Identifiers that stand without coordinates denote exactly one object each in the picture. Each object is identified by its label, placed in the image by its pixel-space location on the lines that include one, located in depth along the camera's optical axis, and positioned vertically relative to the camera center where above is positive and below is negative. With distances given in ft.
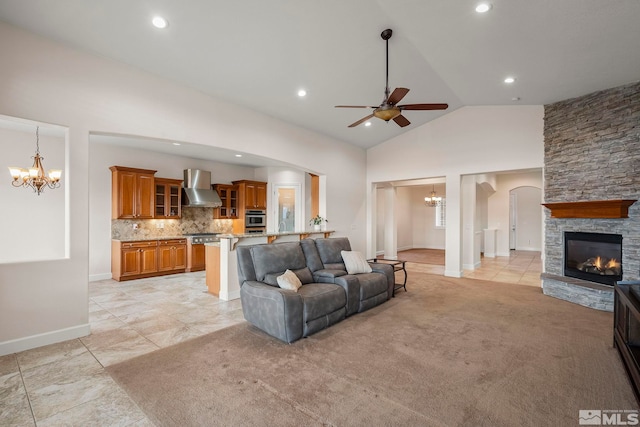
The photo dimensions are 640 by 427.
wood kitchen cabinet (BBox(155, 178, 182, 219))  23.18 +1.18
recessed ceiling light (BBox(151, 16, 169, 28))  10.41 +6.64
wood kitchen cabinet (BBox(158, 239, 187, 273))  22.35 -3.12
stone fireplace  14.75 +1.80
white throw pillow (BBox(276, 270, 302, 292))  11.82 -2.67
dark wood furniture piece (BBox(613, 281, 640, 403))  7.86 -3.55
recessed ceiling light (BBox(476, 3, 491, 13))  10.11 +6.95
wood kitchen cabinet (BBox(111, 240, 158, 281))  20.45 -3.18
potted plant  22.54 -0.56
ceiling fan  11.08 +3.99
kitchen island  16.15 -2.71
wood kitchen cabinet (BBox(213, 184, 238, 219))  27.40 +1.14
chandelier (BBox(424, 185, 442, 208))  36.17 +1.67
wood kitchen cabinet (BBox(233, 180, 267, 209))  28.14 +1.89
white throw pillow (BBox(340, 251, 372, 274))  15.31 -2.50
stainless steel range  23.67 -2.86
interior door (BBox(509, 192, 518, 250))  39.27 -0.76
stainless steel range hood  24.47 +1.81
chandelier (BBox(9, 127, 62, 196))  14.59 +1.80
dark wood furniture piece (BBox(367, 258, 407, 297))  17.09 -4.28
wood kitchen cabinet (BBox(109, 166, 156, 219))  21.02 +1.45
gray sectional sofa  10.85 -3.06
